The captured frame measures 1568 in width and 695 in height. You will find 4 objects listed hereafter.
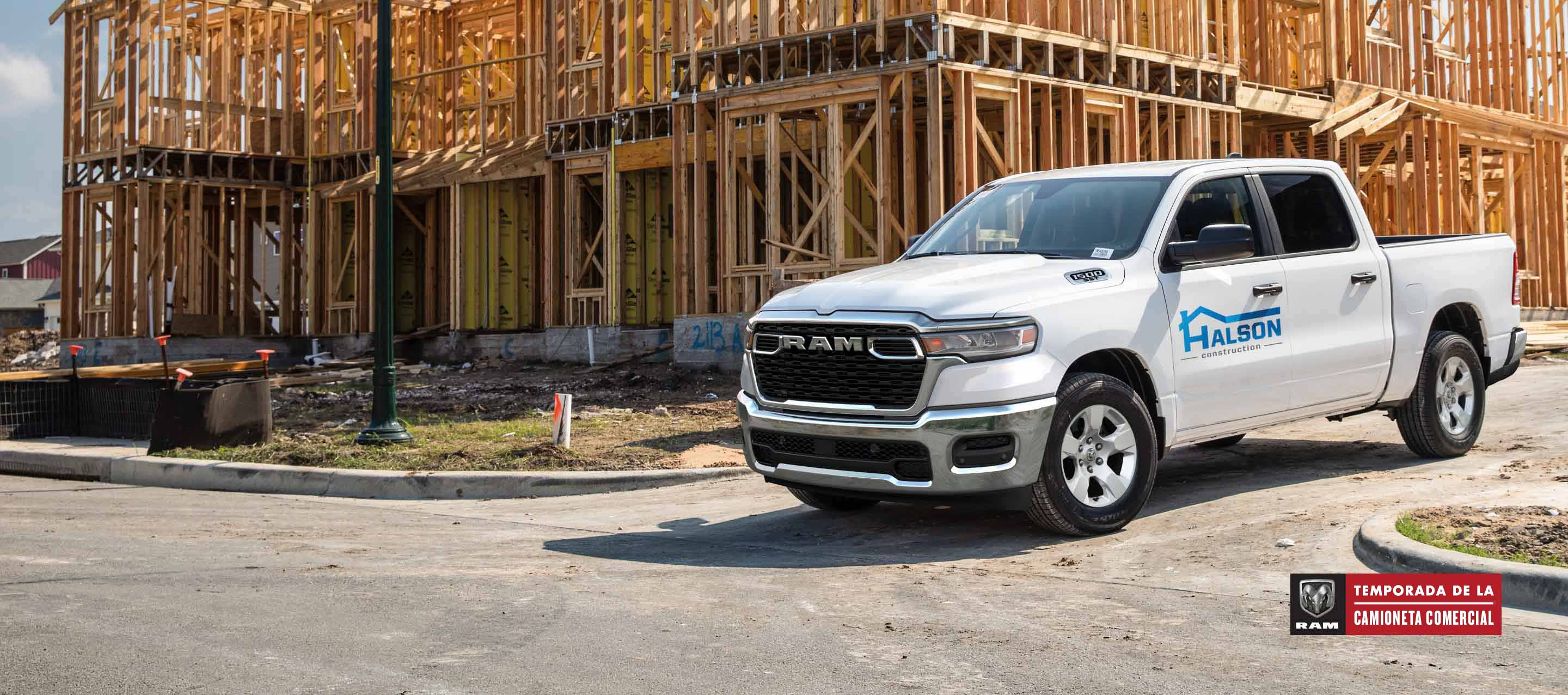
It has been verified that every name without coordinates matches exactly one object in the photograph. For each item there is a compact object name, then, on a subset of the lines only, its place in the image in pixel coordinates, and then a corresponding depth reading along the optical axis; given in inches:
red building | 3380.9
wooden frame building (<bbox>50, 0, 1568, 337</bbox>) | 737.6
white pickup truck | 279.7
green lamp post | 501.4
